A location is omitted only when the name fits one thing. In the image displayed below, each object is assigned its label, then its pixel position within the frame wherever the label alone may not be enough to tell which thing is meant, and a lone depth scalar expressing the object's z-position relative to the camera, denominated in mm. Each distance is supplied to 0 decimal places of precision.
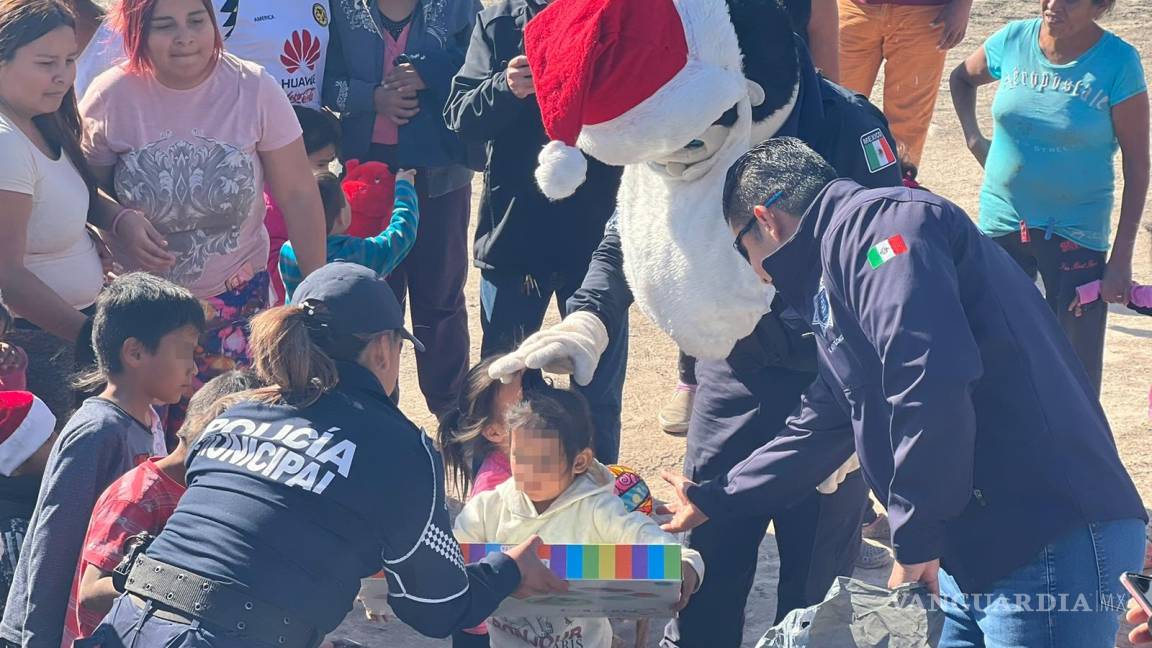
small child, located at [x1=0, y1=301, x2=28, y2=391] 3746
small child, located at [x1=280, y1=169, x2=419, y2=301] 4492
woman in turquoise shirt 4914
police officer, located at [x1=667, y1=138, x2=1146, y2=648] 2467
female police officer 2721
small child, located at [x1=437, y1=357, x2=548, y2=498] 3818
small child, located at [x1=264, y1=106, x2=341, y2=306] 4914
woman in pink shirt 4090
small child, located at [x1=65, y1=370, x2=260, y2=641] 2959
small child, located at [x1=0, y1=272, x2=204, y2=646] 3152
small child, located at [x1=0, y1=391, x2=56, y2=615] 3453
